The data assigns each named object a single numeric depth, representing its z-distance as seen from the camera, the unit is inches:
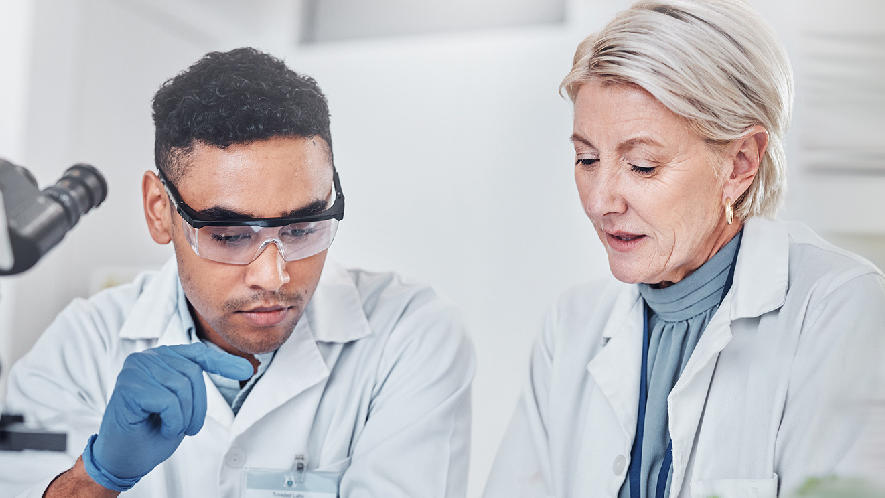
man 57.0
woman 49.1
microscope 64.5
